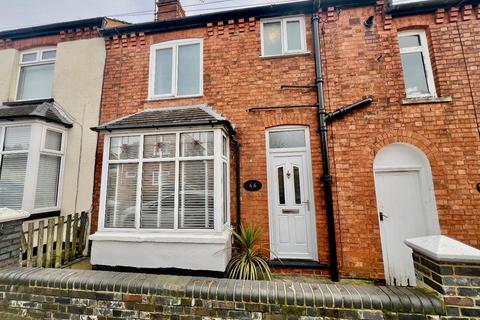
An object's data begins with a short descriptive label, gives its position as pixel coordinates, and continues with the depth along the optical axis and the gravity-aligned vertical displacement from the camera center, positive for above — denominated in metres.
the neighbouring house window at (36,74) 6.85 +3.82
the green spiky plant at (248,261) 4.33 -1.32
